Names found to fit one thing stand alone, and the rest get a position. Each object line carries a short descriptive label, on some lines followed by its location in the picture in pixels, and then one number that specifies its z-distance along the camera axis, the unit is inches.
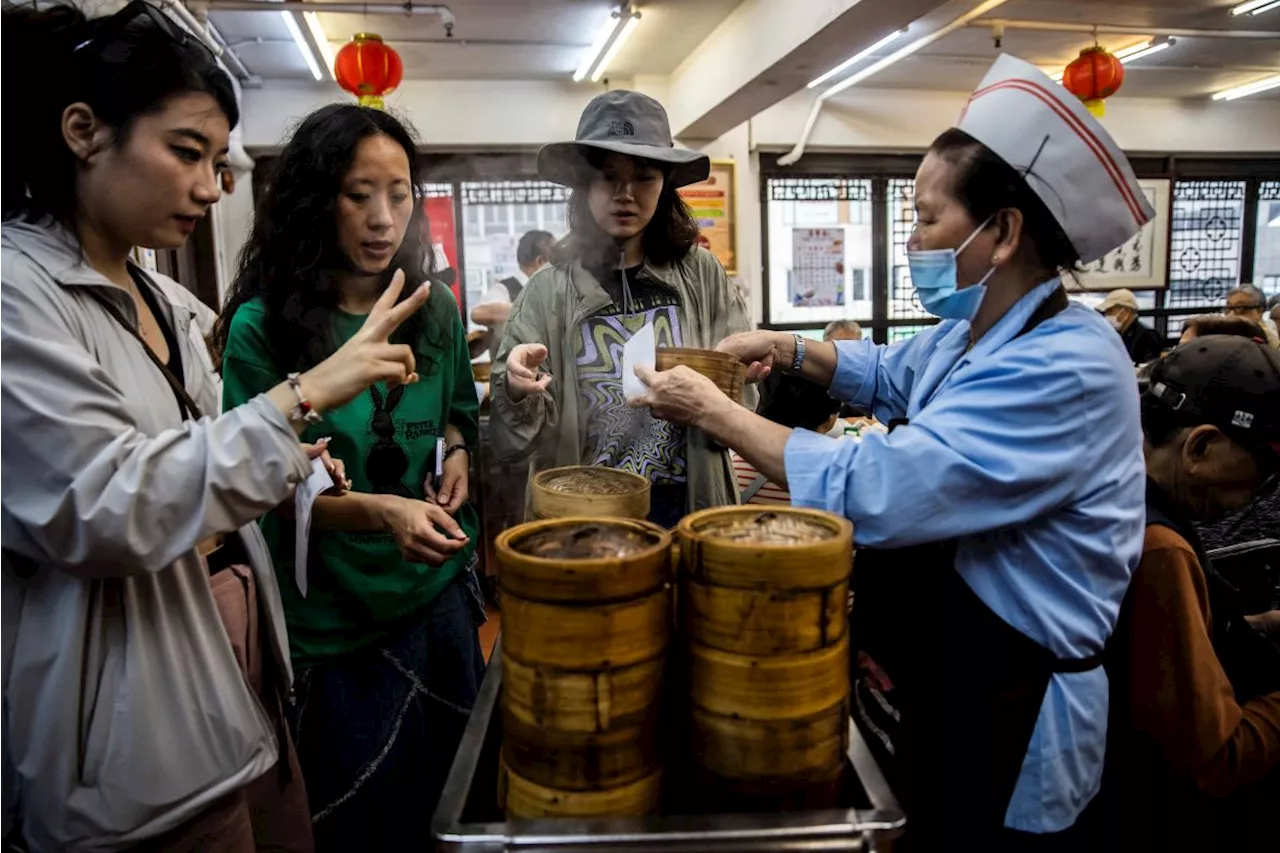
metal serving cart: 40.7
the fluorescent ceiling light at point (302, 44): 231.3
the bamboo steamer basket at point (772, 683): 42.1
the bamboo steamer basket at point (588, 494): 58.7
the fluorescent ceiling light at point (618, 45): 247.1
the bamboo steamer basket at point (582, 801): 42.7
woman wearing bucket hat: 84.8
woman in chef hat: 51.2
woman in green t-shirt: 70.6
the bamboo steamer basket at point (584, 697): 41.6
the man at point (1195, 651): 61.0
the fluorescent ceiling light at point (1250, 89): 335.9
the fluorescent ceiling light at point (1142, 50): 275.4
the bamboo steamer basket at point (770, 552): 41.4
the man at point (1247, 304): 287.1
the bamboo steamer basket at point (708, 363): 67.4
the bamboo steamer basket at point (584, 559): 40.6
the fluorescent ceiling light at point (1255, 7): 240.4
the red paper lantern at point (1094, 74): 224.5
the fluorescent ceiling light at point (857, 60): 258.3
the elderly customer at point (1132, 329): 305.3
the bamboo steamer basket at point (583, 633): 40.9
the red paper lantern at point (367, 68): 201.0
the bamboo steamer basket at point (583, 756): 42.2
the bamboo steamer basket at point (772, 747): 42.7
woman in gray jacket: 42.7
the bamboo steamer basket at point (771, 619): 41.8
